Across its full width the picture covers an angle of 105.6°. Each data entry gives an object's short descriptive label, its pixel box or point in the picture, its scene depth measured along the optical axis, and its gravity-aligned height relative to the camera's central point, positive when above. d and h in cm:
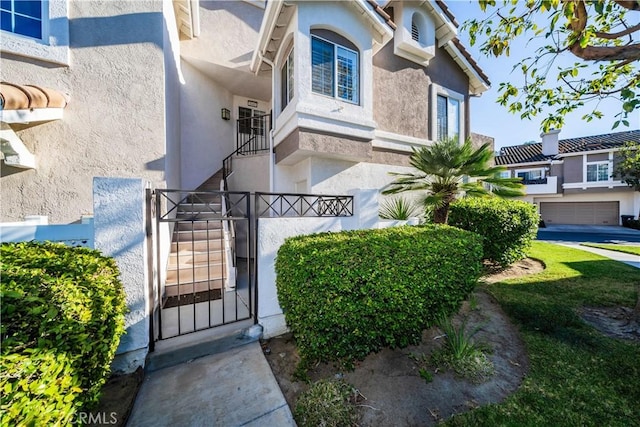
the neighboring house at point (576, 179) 2619 +313
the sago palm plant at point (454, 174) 700 +96
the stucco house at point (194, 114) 482 +274
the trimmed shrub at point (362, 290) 349 -127
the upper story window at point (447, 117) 1133 +432
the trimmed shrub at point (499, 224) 776 -56
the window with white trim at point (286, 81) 794 +435
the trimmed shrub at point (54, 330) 181 -113
